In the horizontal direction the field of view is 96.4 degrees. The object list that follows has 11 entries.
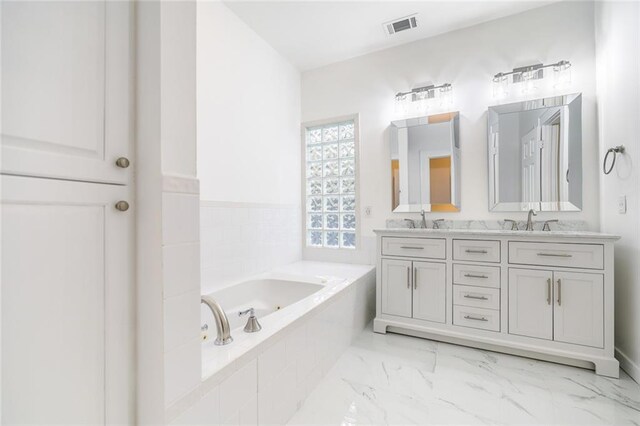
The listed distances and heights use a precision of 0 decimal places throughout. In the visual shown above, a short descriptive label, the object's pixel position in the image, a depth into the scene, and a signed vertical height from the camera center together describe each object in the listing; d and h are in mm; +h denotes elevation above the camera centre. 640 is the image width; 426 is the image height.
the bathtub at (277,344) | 1017 -661
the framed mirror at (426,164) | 2656 +483
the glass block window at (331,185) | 3162 +326
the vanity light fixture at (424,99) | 2699 +1121
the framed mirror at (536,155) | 2254 +486
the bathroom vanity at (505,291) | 1820 -562
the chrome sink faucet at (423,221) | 2713 -75
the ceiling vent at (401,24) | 2518 +1712
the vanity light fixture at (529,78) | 2295 +1140
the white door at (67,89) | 634 +317
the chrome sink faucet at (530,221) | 2285 -61
